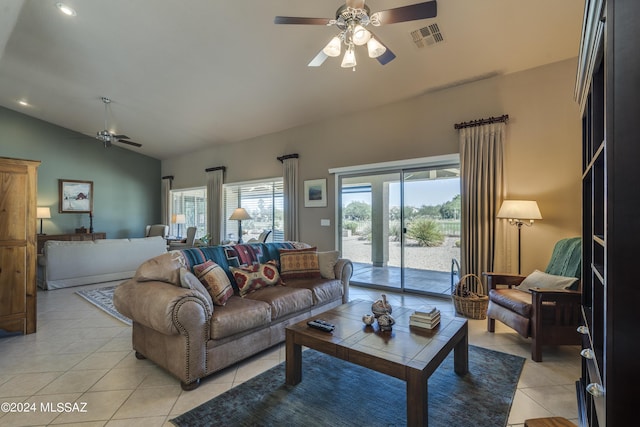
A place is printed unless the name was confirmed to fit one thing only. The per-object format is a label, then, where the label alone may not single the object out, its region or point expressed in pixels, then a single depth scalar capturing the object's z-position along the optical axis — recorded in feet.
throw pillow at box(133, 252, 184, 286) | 8.11
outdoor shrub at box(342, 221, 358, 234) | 18.13
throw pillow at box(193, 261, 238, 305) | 8.66
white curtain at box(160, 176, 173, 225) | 30.78
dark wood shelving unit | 3.00
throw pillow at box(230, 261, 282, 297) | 10.06
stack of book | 7.16
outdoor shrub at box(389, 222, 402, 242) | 16.43
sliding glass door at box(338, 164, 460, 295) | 15.12
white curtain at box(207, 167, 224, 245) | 25.41
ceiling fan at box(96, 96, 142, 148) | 19.84
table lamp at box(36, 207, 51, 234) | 24.02
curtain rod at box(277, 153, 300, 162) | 20.11
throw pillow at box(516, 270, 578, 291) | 9.26
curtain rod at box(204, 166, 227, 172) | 25.14
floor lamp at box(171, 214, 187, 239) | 29.27
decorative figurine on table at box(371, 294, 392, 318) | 7.65
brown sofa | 7.13
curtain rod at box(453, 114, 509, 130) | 12.90
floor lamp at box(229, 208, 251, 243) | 20.67
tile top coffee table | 5.34
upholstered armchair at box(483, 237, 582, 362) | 8.61
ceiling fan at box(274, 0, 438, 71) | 7.29
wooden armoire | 10.23
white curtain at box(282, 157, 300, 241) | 20.22
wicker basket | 12.07
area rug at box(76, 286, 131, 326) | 12.71
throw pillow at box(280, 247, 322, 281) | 11.82
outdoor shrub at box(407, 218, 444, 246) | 15.39
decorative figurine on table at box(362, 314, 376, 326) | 7.42
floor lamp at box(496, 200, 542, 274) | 11.38
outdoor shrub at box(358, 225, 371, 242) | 17.69
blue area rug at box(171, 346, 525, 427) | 6.11
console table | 23.81
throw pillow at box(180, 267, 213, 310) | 7.83
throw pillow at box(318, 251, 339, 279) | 12.32
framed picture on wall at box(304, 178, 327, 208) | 18.99
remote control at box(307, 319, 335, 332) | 7.05
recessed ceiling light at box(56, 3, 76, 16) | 12.12
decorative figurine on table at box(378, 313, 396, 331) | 7.04
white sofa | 17.01
